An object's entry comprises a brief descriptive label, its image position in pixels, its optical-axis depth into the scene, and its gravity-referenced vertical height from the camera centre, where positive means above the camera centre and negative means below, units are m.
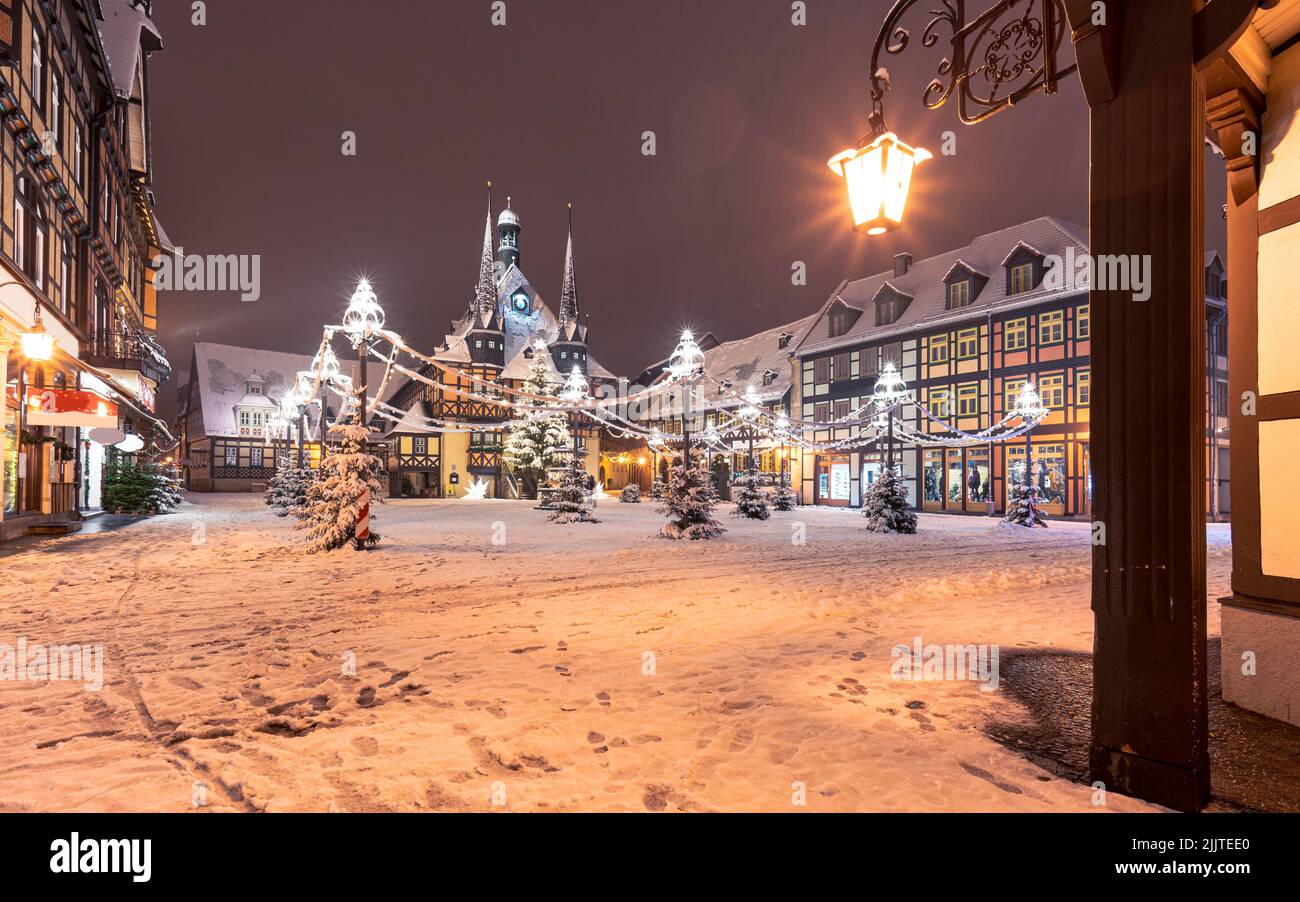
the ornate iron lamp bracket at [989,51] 3.97 +2.87
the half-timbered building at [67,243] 12.78 +5.94
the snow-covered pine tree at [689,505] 16.02 -1.22
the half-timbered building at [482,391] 41.28 +4.58
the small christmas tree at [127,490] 22.67 -1.04
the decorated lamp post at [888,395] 19.48 +2.17
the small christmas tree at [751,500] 24.06 -1.66
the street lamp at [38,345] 11.11 +2.19
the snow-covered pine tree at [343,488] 12.51 -0.56
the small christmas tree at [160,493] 23.39 -1.22
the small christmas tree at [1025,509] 20.14 -1.73
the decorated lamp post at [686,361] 16.66 +2.95
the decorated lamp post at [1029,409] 21.52 +1.85
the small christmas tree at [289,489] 21.98 -1.07
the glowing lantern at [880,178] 4.41 +2.09
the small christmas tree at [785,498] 29.19 -1.92
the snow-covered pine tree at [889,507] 17.97 -1.47
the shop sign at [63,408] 13.09 +1.20
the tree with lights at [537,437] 37.50 +1.45
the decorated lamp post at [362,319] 12.77 +3.05
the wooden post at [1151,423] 3.02 +0.18
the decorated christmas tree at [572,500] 21.62 -1.46
